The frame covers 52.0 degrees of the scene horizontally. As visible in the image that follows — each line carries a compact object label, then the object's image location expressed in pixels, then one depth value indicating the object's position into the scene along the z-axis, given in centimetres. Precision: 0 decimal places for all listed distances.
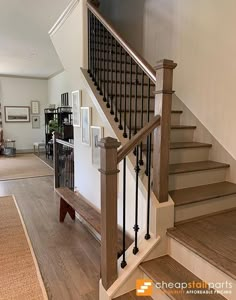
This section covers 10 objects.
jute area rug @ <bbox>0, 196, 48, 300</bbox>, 193
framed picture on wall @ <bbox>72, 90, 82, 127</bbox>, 320
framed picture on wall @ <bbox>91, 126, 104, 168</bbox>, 279
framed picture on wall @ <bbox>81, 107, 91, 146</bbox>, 302
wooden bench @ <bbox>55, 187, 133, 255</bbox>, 218
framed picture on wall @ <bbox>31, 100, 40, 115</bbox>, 948
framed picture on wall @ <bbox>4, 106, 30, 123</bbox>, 912
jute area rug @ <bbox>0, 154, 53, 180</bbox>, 583
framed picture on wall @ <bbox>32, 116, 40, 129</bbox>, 961
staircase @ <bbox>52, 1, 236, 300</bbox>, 152
